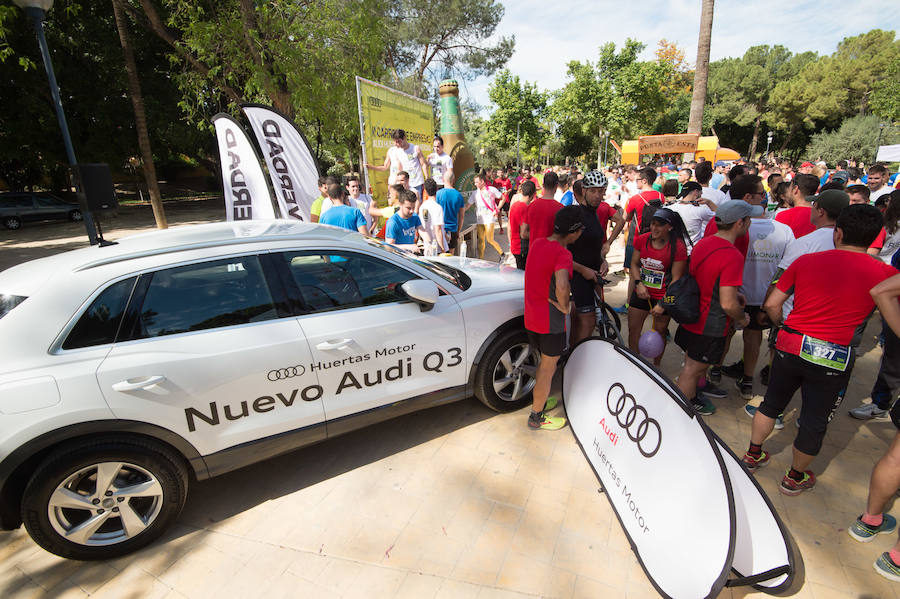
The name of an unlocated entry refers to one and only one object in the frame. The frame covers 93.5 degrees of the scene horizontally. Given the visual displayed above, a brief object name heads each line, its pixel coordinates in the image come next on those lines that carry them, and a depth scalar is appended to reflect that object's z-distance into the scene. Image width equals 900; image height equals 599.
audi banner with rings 1.82
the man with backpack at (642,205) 5.26
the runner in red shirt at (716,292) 2.89
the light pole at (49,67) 4.77
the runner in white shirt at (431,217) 5.97
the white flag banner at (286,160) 6.40
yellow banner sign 7.03
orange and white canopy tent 21.70
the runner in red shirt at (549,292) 2.95
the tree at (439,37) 22.28
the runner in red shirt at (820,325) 2.29
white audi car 2.17
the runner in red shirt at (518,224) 5.91
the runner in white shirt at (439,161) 8.53
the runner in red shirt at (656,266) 3.45
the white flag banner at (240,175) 6.29
